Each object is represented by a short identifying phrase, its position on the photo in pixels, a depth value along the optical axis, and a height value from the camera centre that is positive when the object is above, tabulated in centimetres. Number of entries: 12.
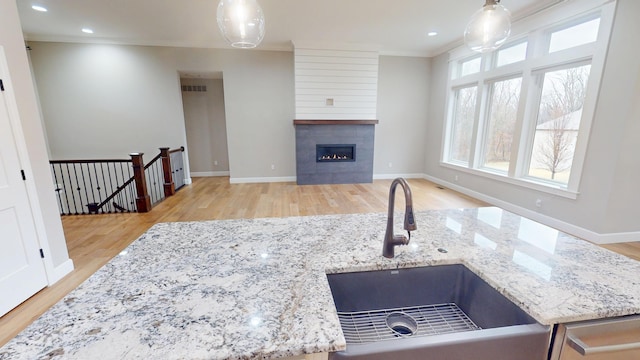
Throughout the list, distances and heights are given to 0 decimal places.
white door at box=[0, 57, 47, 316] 197 -80
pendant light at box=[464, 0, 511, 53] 165 +63
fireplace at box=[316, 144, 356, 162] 589 -59
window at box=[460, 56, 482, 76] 497 +114
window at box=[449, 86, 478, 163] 520 +5
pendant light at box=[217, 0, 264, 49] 157 +63
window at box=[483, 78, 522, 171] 424 +5
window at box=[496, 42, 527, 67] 400 +111
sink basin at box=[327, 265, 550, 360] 97 -70
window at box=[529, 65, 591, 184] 330 +5
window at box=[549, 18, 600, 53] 309 +109
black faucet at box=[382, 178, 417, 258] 99 -42
